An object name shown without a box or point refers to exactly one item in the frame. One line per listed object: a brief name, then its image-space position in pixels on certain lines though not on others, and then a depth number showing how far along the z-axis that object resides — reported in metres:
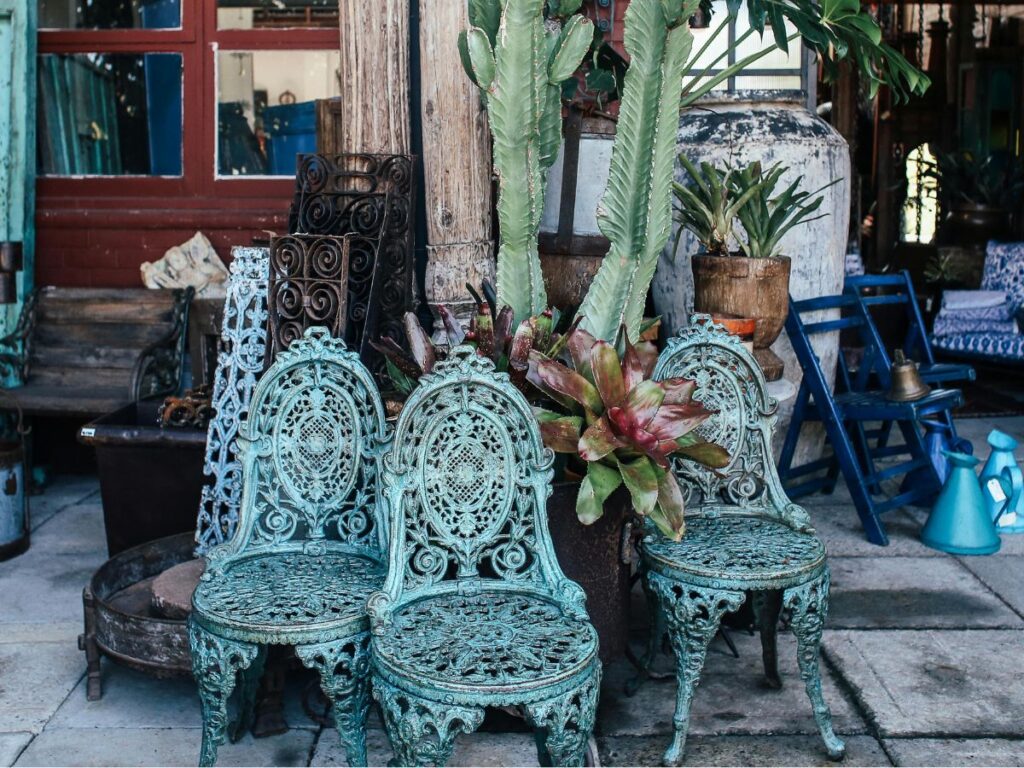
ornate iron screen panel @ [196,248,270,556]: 4.29
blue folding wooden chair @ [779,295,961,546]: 5.36
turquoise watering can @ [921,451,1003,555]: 5.24
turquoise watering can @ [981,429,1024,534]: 5.59
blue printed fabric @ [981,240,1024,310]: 10.05
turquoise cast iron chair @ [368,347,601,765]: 2.81
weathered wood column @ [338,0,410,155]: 4.57
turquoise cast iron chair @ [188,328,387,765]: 3.35
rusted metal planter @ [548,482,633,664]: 3.50
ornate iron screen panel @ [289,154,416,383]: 4.39
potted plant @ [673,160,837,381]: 4.66
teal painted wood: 6.07
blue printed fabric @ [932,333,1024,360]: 9.27
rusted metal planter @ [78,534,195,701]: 3.59
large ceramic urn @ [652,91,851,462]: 5.59
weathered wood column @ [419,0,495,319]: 4.50
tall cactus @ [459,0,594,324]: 3.38
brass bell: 5.55
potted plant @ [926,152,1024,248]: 11.80
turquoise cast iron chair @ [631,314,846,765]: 3.37
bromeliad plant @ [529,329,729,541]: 3.21
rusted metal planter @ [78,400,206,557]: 4.52
